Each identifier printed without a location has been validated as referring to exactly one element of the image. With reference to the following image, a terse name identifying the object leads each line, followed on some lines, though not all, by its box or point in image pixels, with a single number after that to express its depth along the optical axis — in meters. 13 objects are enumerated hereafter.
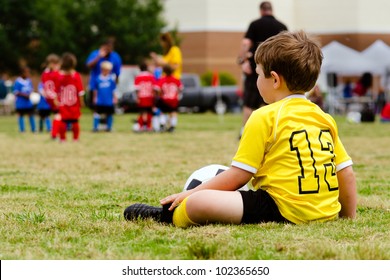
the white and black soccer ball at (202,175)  5.91
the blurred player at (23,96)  22.83
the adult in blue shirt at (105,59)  19.81
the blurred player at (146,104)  20.91
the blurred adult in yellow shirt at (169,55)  19.69
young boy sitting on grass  5.21
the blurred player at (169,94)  20.33
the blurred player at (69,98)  16.25
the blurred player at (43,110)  22.17
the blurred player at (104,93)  20.53
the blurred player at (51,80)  19.07
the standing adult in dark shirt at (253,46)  14.23
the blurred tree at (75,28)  43.78
